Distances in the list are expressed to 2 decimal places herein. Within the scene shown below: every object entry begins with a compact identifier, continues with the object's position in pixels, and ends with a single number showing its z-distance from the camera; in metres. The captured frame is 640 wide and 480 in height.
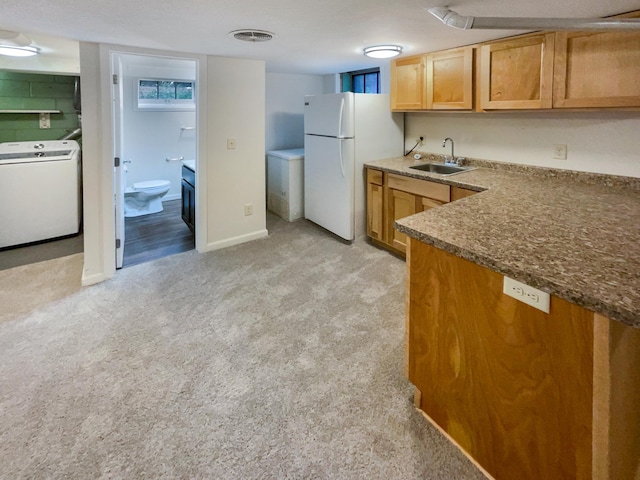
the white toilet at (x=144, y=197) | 5.02
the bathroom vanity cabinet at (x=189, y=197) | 4.06
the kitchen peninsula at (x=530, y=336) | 1.07
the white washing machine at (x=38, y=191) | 3.83
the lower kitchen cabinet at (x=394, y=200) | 3.15
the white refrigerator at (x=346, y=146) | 3.74
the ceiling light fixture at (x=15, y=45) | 2.65
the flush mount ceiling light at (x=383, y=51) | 3.03
